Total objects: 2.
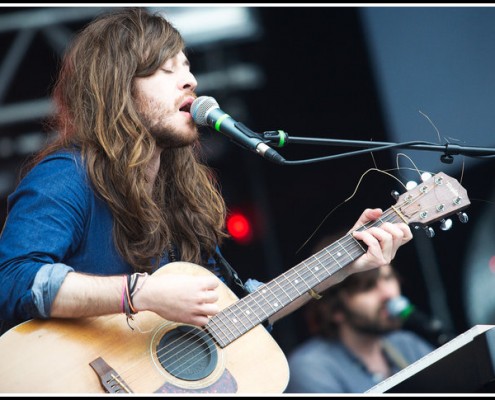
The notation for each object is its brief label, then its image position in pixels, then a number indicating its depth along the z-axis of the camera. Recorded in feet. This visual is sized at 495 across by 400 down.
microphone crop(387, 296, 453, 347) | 23.70
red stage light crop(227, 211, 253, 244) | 26.27
